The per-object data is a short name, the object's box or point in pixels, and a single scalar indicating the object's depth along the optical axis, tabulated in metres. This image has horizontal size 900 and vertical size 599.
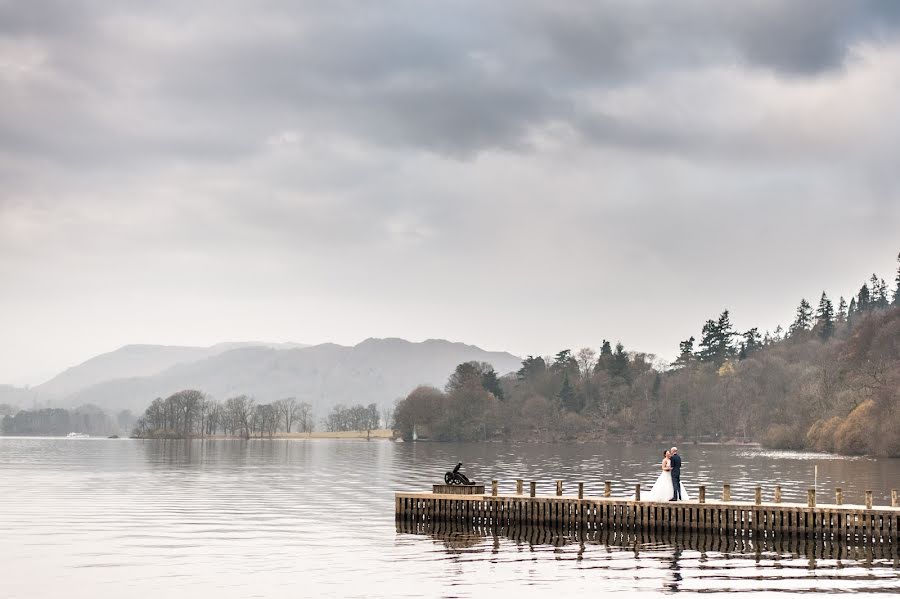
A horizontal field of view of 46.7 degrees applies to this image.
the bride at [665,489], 56.38
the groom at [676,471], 55.66
